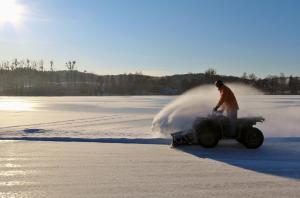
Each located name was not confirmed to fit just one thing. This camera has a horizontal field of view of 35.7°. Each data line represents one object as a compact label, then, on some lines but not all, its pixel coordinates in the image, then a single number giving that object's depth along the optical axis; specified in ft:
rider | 41.50
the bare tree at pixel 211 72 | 393.41
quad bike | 41.24
